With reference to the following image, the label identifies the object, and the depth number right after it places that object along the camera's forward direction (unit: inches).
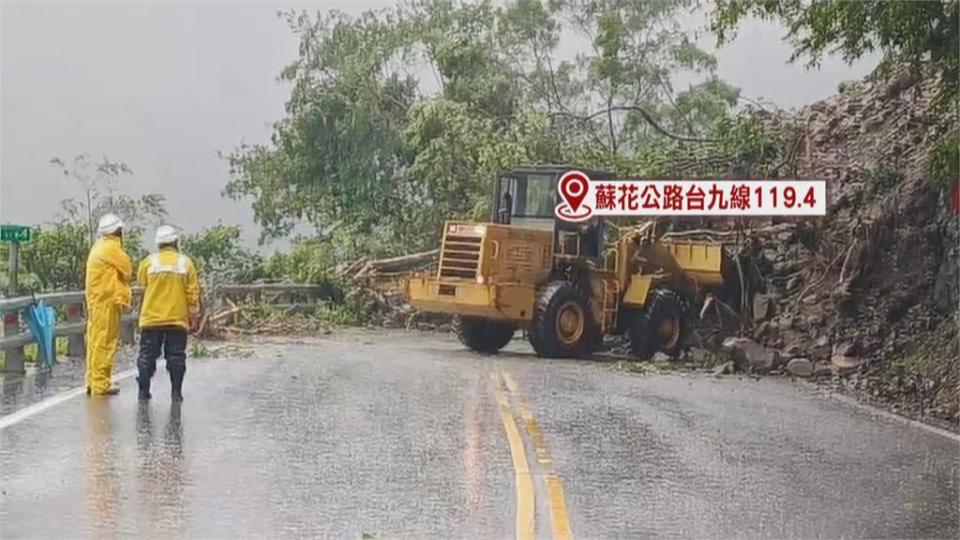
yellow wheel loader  861.2
